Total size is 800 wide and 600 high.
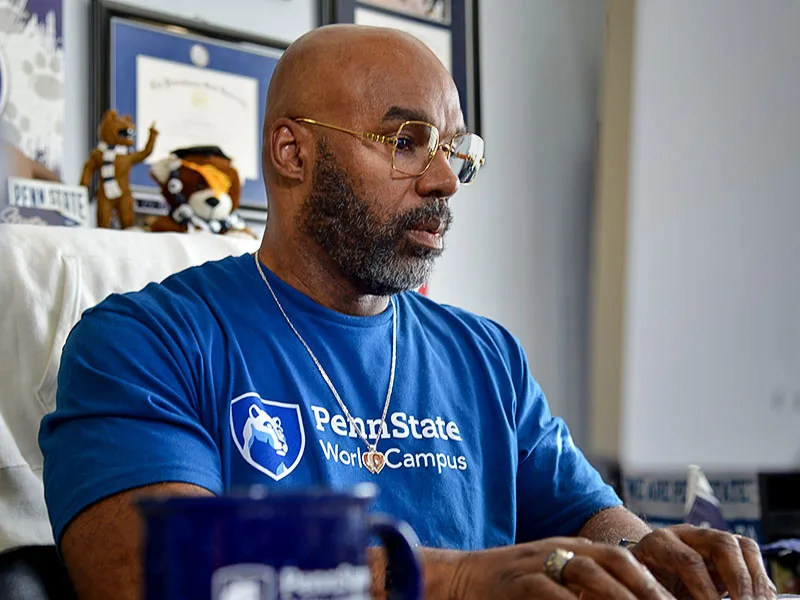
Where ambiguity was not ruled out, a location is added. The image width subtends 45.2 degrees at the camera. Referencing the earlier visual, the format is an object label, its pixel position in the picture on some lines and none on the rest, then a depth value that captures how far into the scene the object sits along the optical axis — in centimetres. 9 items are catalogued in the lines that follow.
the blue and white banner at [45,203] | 186
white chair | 120
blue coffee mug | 39
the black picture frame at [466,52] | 280
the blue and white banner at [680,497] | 221
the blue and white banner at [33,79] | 191
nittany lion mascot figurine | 184
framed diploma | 209
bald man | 94
